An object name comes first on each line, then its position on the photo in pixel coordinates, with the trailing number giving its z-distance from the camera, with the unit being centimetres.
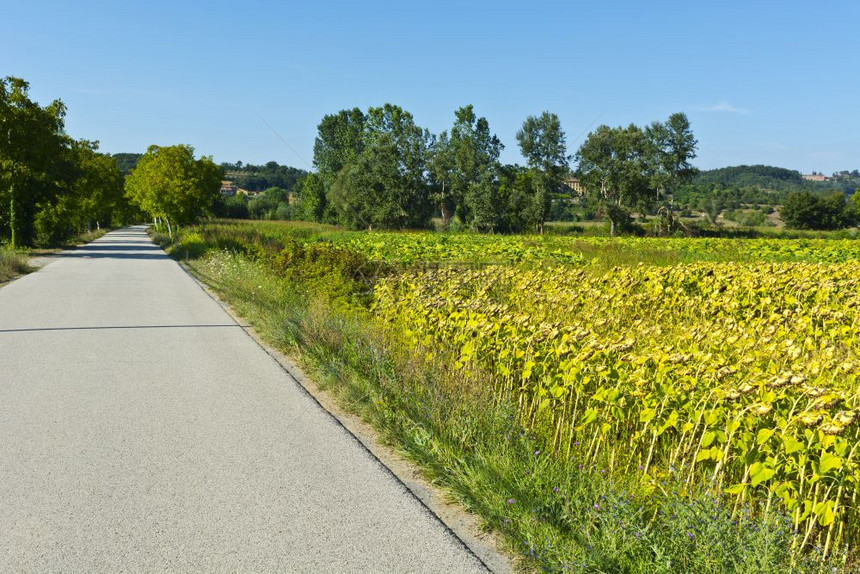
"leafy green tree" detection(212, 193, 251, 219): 8755
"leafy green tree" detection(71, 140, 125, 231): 4009
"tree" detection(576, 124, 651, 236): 6700
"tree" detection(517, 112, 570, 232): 6738
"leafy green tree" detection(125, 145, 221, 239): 4231
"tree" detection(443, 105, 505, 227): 6631
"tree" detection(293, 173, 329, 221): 8188
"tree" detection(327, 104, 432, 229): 6719
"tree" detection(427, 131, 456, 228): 6694
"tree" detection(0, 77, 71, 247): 2867
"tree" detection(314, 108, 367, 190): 8156
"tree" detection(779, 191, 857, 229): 8250
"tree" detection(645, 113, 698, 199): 6744
